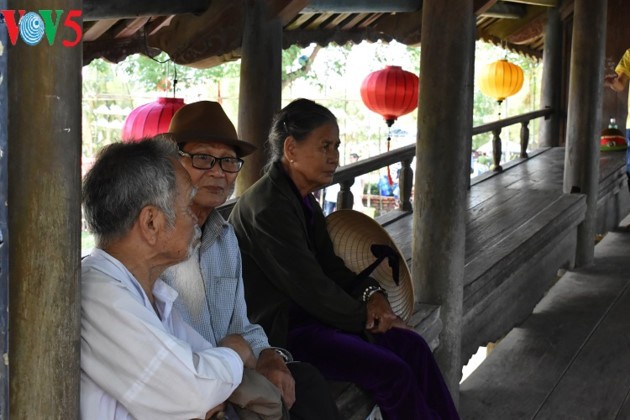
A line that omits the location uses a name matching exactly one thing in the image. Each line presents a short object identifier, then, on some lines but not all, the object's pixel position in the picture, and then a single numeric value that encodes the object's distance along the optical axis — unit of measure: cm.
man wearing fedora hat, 238
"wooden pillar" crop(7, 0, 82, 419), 142
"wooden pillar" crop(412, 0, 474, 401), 349
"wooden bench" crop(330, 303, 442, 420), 274
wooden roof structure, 472
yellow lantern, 1150
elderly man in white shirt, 170
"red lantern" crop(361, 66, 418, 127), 953
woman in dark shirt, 280
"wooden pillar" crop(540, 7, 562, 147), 1045
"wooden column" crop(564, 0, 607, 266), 600
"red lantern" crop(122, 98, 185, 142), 616
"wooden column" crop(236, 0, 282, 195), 480
